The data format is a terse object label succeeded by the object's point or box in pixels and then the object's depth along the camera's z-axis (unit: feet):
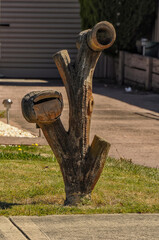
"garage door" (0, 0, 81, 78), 67.82
